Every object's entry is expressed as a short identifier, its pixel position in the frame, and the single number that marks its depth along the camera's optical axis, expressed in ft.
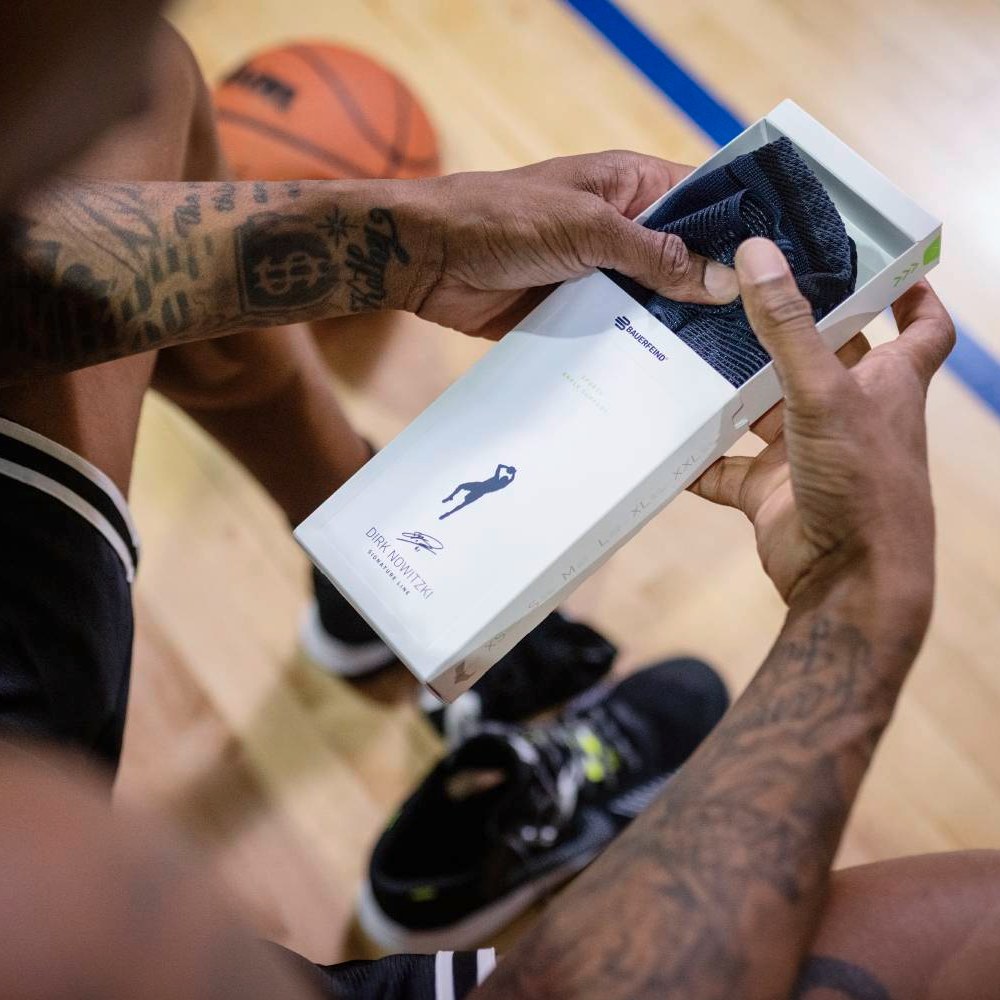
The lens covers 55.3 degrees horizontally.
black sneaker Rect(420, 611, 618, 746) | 3.82
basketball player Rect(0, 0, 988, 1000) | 1.45
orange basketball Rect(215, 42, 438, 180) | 4.02
